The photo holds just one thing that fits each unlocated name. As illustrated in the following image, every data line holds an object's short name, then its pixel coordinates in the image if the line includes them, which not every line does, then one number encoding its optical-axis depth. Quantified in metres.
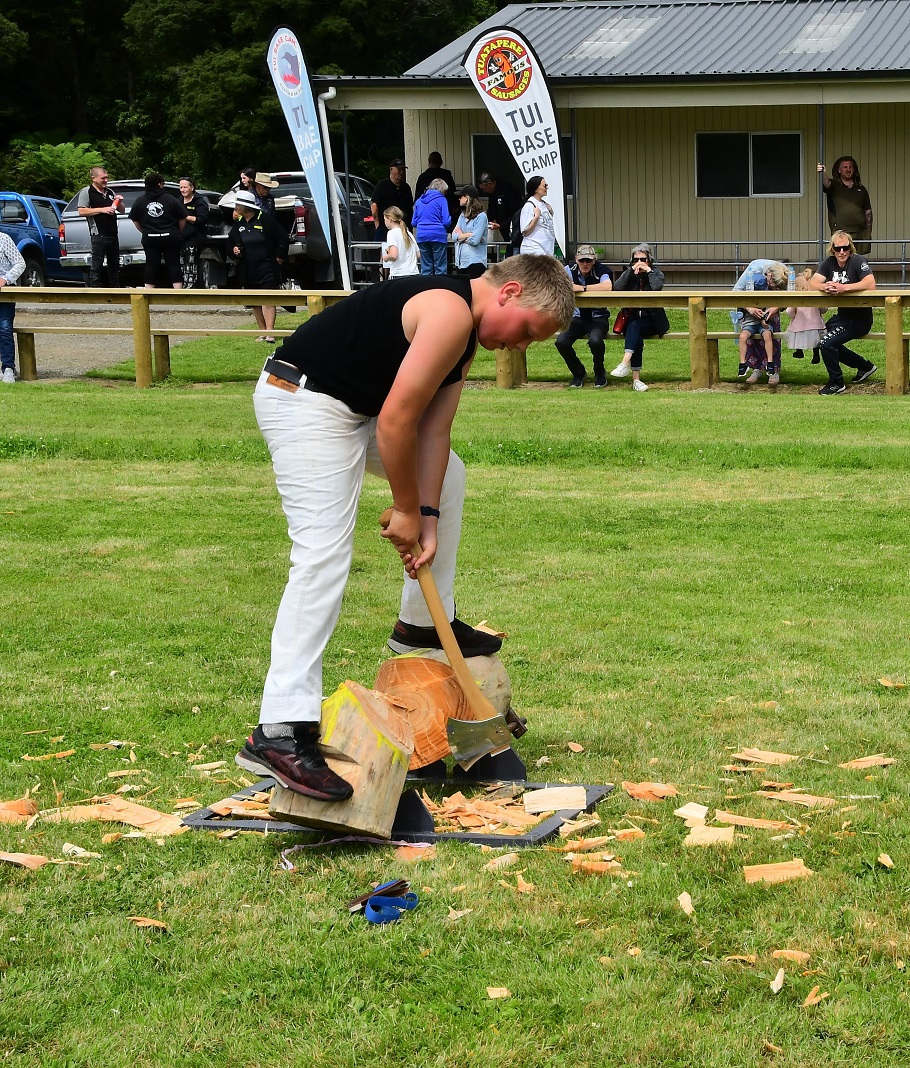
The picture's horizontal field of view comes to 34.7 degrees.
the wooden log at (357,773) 4.18
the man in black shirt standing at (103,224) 21.97
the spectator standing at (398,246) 18.08
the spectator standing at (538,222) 17.75
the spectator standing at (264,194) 19.27
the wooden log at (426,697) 4.85
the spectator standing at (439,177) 21.81
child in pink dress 16.06
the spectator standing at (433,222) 20.20
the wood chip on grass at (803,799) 4.47
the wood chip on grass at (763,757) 4.93
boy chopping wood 4.15
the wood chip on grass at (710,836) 4.17
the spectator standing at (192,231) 22.22
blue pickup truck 26.50
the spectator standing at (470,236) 19.22
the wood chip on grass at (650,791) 4.61
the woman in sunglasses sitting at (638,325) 15.84
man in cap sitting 15.81
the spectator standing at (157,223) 20.11
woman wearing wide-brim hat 19.44
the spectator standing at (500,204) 23.72
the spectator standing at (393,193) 21.62
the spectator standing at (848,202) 21.14
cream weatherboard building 23.72
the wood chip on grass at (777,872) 3.91
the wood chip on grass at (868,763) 4.84
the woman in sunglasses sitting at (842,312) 15.15
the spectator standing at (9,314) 16.53
